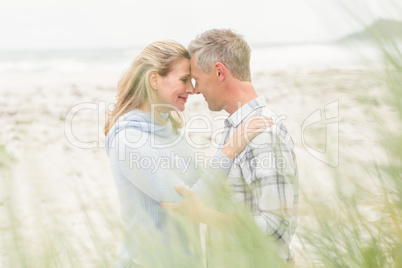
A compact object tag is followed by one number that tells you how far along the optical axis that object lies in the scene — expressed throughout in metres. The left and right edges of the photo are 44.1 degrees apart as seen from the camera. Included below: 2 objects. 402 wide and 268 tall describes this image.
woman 2.60
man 2.28
